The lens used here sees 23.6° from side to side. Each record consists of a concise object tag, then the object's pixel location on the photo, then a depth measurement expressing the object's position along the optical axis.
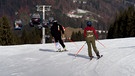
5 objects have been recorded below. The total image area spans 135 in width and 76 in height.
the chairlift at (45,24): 58.09
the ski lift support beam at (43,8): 62.80
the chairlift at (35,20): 58.38
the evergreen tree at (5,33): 85.06
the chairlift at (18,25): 61.44
